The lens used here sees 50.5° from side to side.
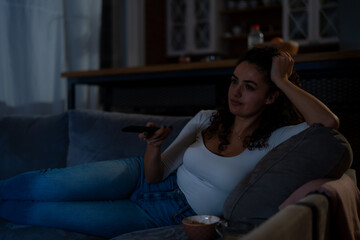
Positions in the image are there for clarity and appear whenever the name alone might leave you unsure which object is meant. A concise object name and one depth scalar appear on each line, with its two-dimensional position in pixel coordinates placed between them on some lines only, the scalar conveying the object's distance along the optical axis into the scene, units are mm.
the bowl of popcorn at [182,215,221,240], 1031
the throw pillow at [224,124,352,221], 1017
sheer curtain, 2533
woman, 1305
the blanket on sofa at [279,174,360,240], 915
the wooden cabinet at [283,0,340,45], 3863
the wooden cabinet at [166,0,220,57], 4422
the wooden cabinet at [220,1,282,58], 4281
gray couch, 1017
